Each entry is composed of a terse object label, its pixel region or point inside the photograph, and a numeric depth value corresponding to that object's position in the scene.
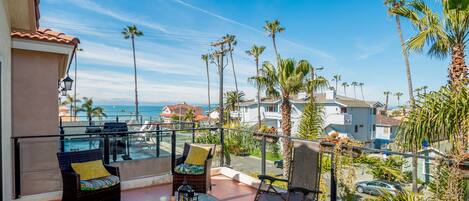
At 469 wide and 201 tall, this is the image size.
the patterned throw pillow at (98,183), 3.67
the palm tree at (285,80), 11.55
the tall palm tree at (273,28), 26.63
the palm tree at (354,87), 69.75
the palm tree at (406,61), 14.77
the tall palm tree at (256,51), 29.39
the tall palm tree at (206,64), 37.67
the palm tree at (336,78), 63.69
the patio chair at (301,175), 3.40
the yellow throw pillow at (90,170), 3.87
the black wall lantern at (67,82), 8.25
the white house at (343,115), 27.62
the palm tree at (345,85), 69.44
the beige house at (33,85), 4.14
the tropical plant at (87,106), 36.97
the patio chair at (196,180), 4.35
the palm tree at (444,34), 6.19
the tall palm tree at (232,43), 28.81
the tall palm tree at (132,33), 28.59
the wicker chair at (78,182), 3.61
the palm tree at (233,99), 35.75
